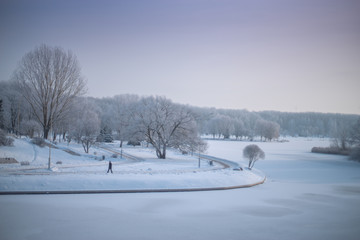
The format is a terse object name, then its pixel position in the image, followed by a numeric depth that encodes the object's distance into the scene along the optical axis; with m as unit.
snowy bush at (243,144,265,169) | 39.31
